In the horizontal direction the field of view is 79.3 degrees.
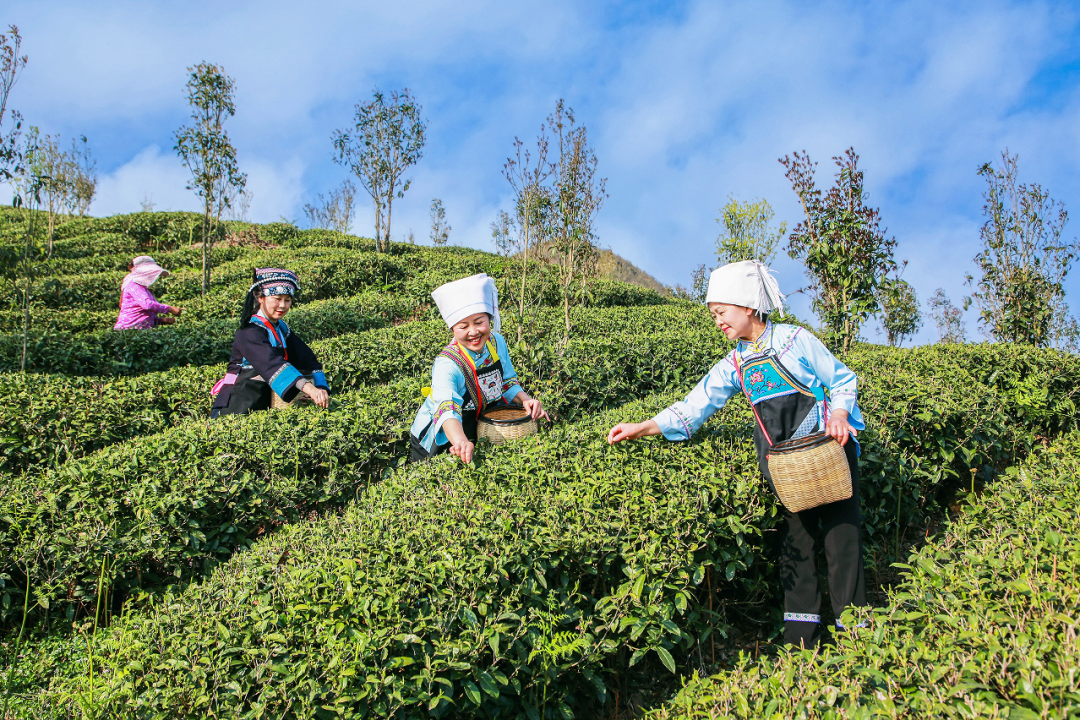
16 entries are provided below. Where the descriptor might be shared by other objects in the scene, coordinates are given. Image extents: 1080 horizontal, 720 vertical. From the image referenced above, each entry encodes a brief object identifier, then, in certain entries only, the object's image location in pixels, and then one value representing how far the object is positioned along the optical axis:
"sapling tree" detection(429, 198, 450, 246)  28.98
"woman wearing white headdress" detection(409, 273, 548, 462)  3.39
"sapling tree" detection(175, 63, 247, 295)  14.29
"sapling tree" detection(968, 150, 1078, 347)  9.26
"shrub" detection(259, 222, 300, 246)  21.50
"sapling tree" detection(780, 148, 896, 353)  7.34
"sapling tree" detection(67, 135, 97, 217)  26.19
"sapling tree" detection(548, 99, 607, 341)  9.41
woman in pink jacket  9.60
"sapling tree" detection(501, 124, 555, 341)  9.64
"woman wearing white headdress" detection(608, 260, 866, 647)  3.01
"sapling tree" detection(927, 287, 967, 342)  22.46
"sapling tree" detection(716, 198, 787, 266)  14.56
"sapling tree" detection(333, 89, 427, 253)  20.78
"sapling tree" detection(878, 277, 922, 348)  17.77
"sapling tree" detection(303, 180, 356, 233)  34.25
